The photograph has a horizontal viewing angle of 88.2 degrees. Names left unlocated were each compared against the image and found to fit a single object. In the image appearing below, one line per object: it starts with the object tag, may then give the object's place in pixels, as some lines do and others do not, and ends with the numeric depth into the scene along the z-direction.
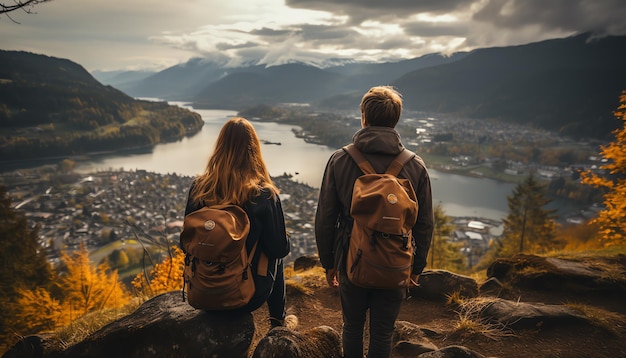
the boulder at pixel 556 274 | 4.50
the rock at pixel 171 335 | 2.45
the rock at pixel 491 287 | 4.73
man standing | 2.14
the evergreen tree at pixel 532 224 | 18.64
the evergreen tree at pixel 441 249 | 17.72
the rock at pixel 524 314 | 3.51
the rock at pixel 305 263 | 7.08
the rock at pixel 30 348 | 3.34
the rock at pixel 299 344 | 2.23
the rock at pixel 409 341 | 3.07
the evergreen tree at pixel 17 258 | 12.01
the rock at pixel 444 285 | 4.71
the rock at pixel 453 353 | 2.58
